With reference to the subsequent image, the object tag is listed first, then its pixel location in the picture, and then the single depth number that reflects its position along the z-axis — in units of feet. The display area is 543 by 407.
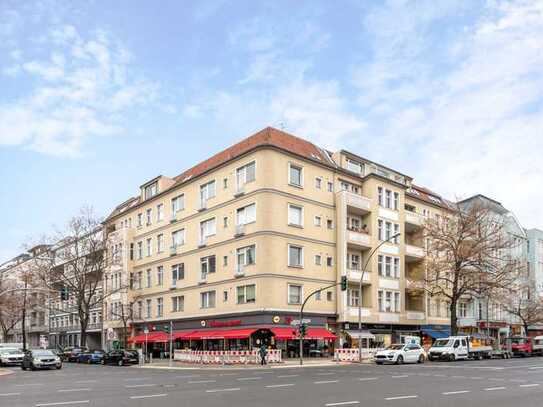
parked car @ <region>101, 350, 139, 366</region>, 149.89
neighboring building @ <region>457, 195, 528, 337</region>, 218.59
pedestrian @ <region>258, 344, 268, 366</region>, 128.47
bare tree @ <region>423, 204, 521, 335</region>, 173.99
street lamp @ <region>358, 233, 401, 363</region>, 136.87
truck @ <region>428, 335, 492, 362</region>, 145.48
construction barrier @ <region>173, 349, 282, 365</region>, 134.00
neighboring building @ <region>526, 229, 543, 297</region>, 274.77
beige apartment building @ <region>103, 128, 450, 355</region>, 153.17
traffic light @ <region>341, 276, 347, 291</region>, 127.13
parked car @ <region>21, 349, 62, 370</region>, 125.39
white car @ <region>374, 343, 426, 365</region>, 129.08
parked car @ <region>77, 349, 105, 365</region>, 164.71
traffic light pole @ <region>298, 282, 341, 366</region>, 129.90
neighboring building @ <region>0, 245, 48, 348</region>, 215.31
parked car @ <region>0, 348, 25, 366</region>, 147.95
